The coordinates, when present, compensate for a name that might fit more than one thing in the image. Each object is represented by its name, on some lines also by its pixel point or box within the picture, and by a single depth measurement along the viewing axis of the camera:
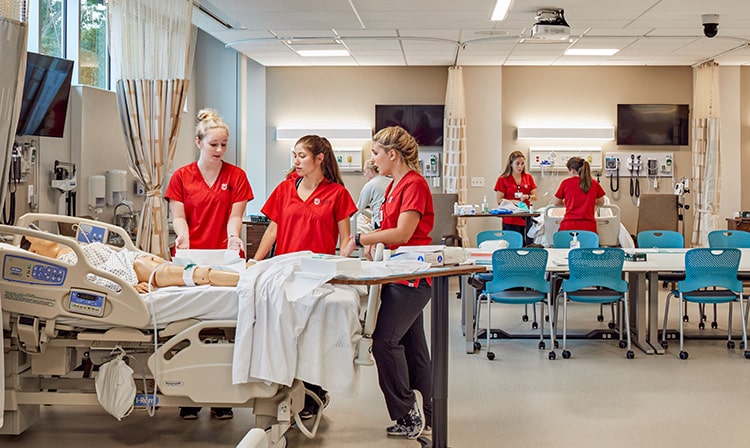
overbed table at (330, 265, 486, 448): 3.80
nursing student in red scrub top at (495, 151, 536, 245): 10.02
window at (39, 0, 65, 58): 6.90
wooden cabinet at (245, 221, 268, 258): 9.98
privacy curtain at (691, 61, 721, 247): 11.24
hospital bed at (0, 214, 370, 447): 3.86
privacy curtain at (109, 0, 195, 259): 6.30
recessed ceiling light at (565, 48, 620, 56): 10.27
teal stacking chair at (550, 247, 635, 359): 6.32
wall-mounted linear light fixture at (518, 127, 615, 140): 11.85
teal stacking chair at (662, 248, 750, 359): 6.38
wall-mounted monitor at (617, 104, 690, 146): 11.89
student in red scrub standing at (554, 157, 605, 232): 8.23
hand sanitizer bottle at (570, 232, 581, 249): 7.44
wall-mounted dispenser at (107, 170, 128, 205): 7.59
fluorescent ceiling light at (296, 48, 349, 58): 10.56
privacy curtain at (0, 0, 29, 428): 3.79
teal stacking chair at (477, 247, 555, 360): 6.27
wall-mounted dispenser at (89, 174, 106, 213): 7.27
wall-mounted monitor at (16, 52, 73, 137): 6.01
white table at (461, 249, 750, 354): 6.48
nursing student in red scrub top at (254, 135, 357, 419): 4.46
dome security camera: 8.09
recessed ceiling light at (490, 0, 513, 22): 7.52
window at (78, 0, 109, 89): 7.55
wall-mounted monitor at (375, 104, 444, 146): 11.98
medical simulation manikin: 4.00
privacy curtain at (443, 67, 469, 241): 11.60
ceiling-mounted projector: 7.66
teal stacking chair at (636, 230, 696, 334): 8.05
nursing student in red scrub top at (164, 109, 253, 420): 4.76
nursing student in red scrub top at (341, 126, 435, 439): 4.04
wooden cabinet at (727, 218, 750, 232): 10.91
